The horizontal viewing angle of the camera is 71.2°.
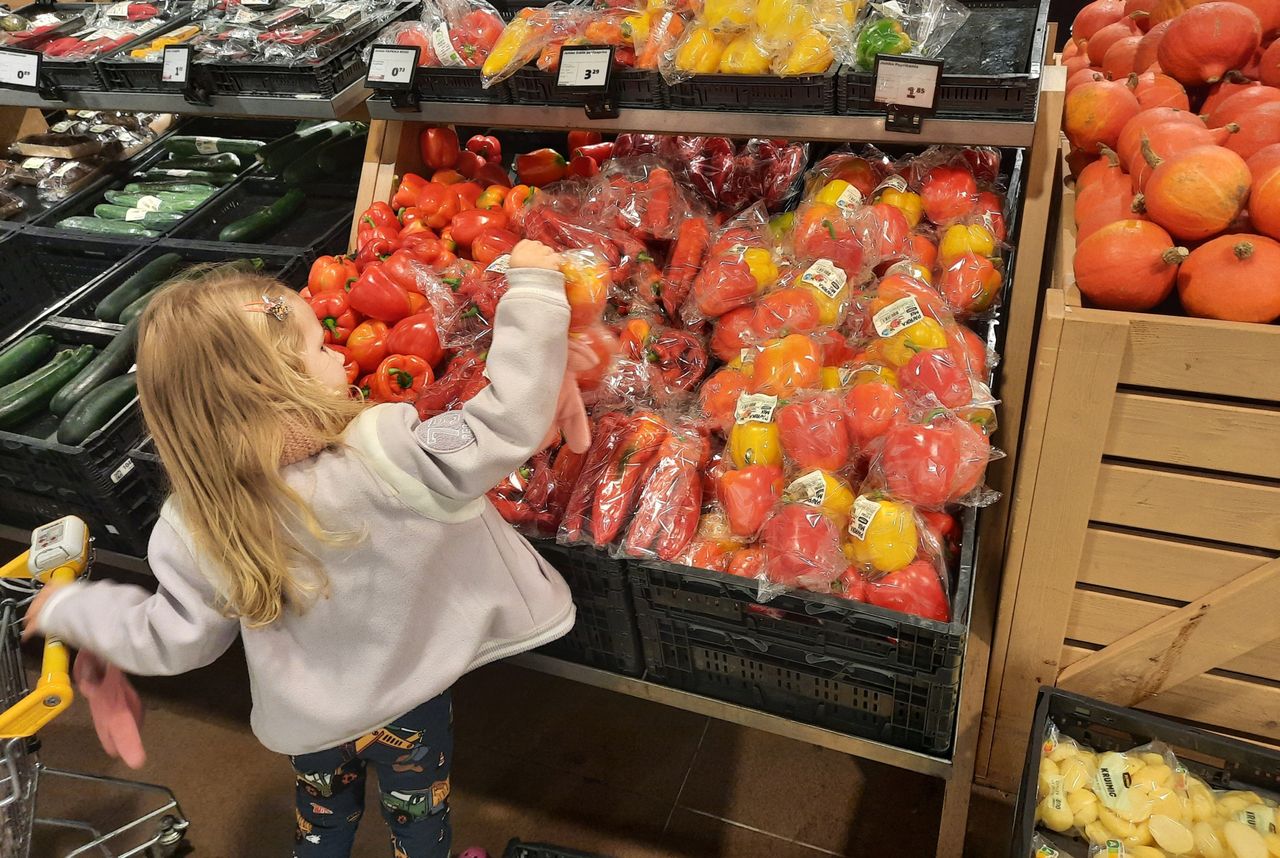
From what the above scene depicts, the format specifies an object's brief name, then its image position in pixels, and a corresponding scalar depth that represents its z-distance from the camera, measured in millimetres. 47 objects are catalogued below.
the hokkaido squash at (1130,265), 1348
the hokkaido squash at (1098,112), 1775
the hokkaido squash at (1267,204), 1325
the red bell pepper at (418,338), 2184
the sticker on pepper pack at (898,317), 1778
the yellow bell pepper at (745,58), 1834
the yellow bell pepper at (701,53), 1879
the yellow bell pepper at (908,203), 2082
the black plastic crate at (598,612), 1709
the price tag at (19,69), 2637
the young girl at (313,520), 1329
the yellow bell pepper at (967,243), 1953
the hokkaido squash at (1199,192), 1354
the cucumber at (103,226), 3123
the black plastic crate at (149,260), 2725
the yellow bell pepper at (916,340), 1753
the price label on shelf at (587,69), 1895
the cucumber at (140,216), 3139
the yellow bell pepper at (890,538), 1551
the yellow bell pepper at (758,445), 1714
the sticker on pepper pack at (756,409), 1731
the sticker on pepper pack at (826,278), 1923
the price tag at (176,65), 2381
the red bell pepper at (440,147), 2678
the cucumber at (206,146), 3443
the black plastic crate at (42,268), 3096
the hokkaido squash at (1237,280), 1270
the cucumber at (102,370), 2480
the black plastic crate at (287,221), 2879
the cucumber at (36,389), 2545
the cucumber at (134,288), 2777
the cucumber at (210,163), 3383
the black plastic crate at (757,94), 1779
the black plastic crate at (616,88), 1924
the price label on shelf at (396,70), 2119
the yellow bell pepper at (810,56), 1769
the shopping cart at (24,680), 1478
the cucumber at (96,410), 2326
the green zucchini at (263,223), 2922
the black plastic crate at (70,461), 2316
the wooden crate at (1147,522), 1325
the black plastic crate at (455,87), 2102
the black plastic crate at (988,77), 1630
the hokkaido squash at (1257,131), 1498
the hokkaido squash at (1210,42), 1717
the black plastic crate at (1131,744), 1541
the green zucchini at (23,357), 2689
